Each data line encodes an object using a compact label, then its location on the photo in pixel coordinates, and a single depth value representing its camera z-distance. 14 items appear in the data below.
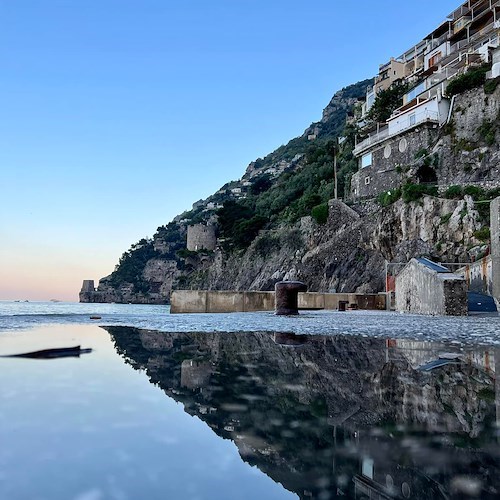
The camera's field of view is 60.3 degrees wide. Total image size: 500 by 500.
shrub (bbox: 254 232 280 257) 62.25
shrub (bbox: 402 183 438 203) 34.75
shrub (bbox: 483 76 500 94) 35.75
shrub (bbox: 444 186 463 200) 32.19
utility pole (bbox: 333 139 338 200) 55.41
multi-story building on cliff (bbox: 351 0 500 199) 40.78
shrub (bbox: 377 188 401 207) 38.31
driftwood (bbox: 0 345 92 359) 4.64
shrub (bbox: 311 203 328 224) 49.31
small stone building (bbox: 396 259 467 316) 12.98
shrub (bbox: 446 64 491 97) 38.47
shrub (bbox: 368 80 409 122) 54.00
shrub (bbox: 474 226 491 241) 27.48
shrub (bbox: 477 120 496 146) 34.72
